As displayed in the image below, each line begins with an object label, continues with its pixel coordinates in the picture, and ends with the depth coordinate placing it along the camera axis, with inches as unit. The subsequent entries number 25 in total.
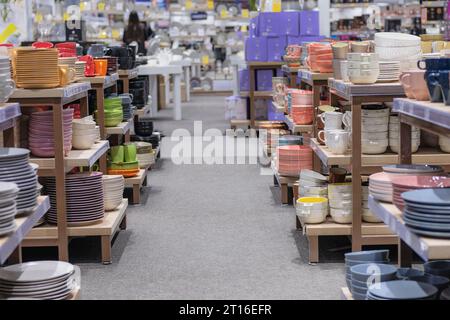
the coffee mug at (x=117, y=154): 259.4
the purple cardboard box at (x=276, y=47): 424.2
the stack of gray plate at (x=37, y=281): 122.1
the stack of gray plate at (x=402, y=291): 112.5
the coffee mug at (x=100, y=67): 240.1
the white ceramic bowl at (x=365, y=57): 175.5
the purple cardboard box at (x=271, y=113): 434.3
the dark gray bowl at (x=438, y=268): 125.9
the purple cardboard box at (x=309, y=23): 410.6
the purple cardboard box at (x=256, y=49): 426.9
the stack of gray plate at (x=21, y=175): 119.7
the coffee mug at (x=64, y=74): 178.9
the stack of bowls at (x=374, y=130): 184.7
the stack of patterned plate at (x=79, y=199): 189.6
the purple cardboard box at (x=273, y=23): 420.8
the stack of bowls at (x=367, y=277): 125.3
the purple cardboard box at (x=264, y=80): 438.3
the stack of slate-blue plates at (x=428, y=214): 102.0
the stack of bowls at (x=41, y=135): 179.8
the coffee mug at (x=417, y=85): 125.4
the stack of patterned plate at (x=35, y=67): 174.9
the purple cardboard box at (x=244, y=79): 444.6
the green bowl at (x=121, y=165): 261.6
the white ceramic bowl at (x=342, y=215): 191.0
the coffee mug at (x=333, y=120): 203.3
